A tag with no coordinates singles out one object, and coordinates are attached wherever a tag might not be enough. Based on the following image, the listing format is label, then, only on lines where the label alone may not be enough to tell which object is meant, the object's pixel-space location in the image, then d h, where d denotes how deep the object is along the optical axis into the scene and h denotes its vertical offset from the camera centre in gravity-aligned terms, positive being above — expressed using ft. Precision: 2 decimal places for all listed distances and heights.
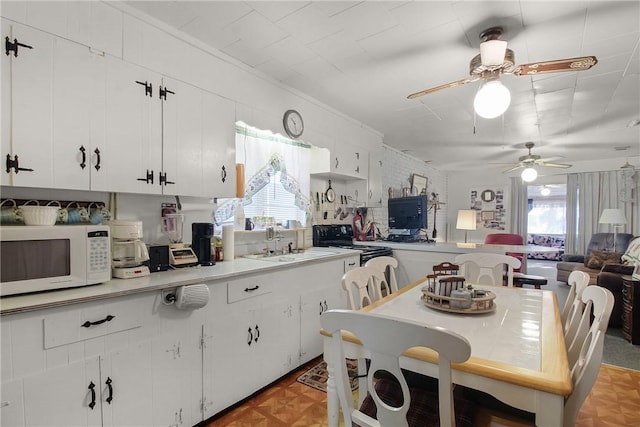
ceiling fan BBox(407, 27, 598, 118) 6.33 +2.98
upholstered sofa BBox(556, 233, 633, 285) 18.56 -2.27
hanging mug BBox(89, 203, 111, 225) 5.97 -0.10
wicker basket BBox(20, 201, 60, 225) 4.86 -0.08
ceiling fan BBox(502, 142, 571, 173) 16.87 +2.72
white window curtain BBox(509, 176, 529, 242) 24.72 +0.40
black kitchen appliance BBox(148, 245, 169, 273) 6.48 -0.99
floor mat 7.60 -4.24
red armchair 16.90 -1.50
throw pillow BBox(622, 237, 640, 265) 13.71 -1.88
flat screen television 14.21 -0.07
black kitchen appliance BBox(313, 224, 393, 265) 11.84 -1.12
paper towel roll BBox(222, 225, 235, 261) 8.24 -0.85
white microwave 4.43 -0.72
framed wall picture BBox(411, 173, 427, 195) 20.69 +1.87
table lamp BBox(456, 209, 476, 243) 19.39 -0.50
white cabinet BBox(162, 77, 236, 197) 6.75 +1.57
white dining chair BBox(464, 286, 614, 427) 3.23 -1.78
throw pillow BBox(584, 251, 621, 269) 16.41 -2.44
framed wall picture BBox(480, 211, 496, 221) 25.88 -0.26
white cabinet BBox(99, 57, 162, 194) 5.82 +1.56
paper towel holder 5.54 -1.53
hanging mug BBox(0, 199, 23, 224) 4.90 -0.08
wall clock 9.67 +2.76
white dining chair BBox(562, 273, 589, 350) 5.12 -1.70
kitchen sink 8.63 -1.33
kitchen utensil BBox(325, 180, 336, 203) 12.89 +0.67
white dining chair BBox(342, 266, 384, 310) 5.93 -1.47
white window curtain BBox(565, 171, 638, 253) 21.21 +0.74
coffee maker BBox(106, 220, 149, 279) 5.83 -0.76
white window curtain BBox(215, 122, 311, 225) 9.37 +1.15
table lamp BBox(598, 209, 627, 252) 19.07 -0.33
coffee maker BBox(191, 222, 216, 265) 7.48 -0.73
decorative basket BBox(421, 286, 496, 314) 5.08 -1.53
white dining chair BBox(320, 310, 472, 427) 2.89 -1.37
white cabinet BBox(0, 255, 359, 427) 4.17 -2.46
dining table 3.20 -1.68
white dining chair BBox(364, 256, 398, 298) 7.07 -1.21
